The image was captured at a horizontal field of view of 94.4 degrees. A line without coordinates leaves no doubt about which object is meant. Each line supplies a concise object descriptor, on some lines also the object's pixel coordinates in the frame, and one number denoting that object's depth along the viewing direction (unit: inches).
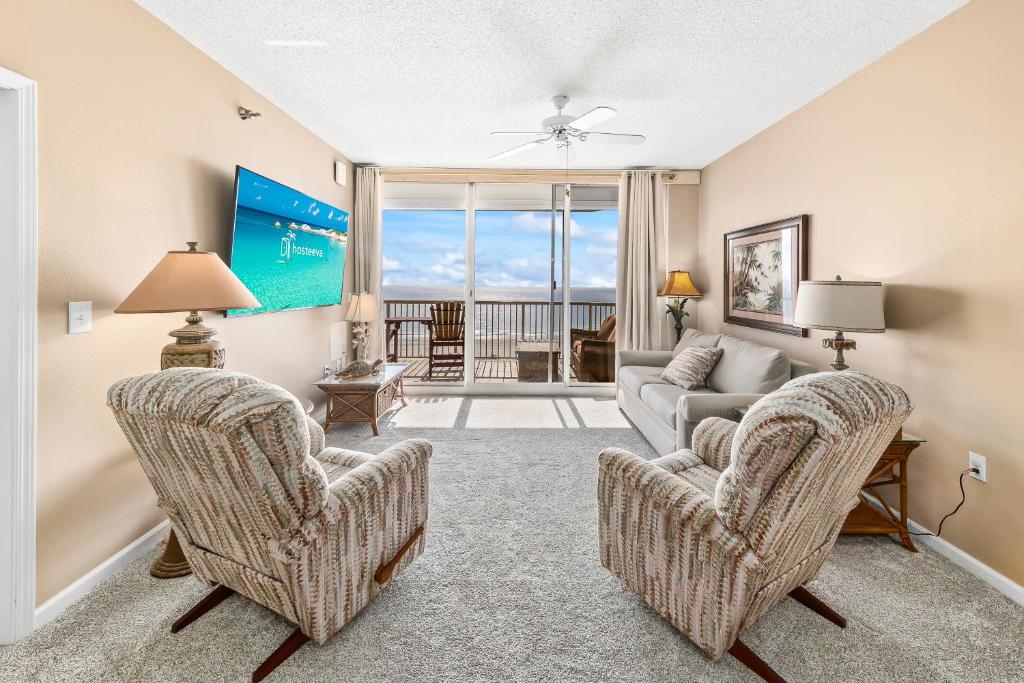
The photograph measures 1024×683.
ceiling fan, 104.7
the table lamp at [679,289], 189.2
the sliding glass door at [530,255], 210.4
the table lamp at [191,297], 74.7
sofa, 109.0
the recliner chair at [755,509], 48.7
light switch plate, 71.8
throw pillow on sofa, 144.2
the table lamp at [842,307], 91.7
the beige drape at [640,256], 198.4
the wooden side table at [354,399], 147.5
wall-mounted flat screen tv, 111.3
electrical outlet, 80.4
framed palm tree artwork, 134.5
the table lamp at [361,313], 163.9
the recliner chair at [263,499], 49.1
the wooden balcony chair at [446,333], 231.0
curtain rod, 199.0
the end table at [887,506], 86.1
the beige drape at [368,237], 197.2
